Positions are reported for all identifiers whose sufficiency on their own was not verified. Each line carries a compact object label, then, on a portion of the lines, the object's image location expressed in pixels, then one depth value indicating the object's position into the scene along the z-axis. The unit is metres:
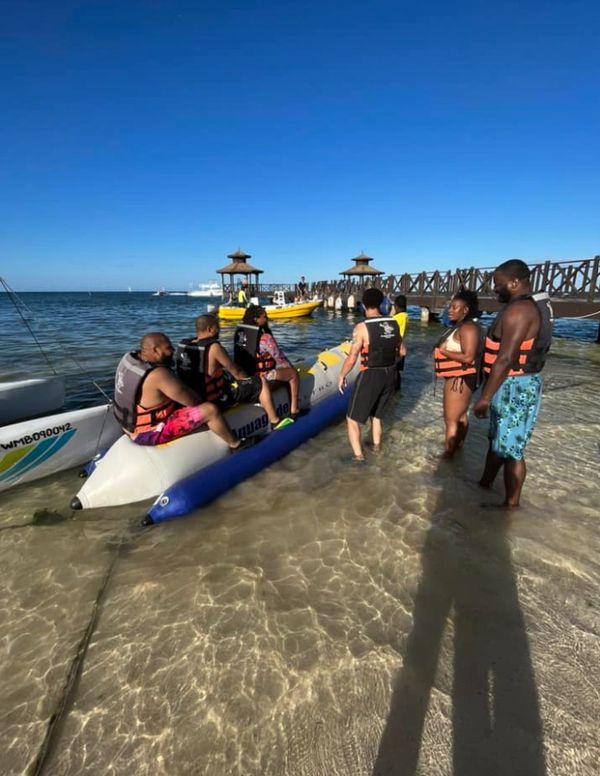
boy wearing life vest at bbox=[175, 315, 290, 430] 4.45
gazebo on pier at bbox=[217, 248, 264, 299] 33.75
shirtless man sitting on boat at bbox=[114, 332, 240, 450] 3.72
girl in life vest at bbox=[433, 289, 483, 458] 4.30
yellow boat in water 25.16
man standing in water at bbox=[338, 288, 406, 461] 4.62
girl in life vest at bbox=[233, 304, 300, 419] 5.15
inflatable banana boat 3.79
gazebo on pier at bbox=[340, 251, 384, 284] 33.72
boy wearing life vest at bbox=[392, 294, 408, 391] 8.05
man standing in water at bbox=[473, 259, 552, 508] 3.08
